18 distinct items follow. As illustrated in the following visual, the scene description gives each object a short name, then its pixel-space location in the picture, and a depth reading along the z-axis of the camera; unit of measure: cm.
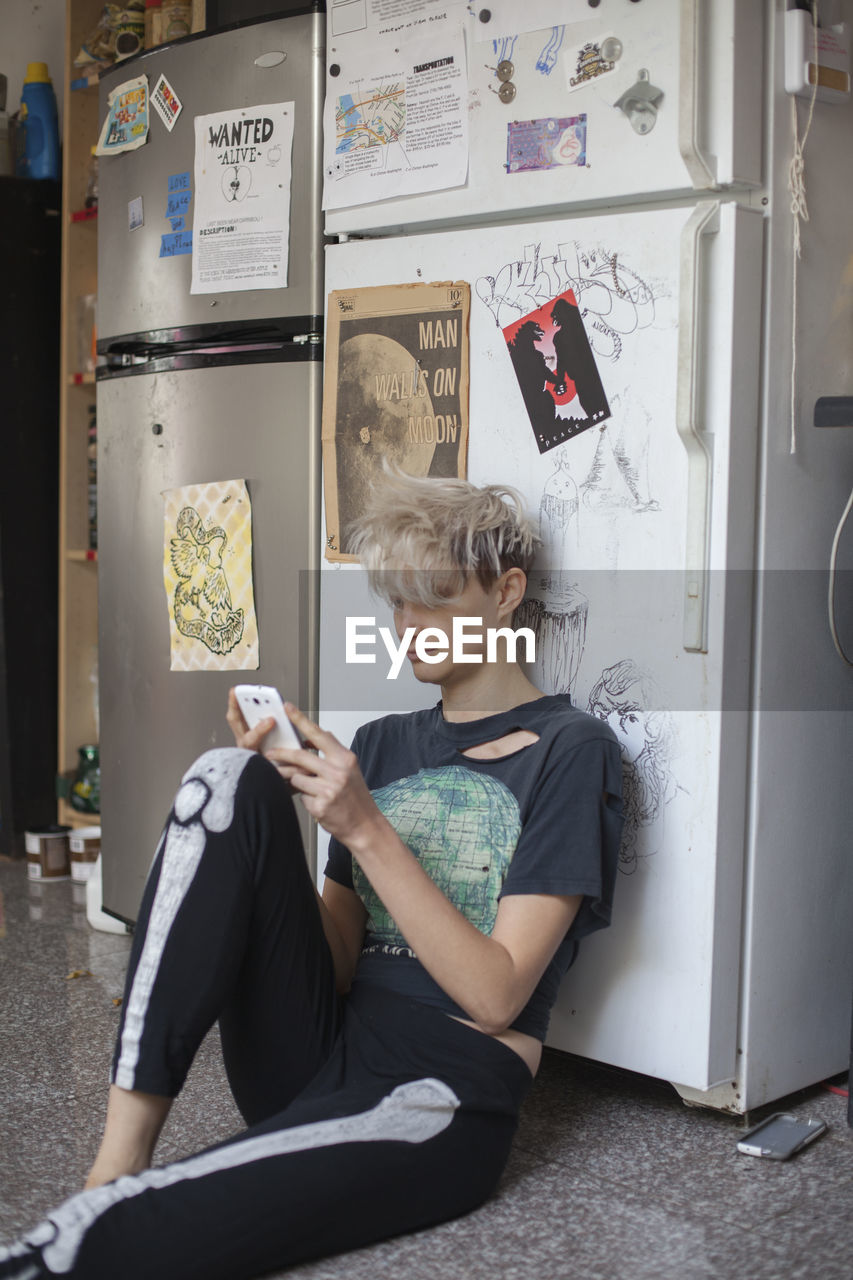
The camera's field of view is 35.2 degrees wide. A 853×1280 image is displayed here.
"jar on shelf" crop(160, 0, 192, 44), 281
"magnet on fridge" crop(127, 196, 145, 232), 245
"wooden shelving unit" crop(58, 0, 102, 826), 325
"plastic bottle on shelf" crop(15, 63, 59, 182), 337
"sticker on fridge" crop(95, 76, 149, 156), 243
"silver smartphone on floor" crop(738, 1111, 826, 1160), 169
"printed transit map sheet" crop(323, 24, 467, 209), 190
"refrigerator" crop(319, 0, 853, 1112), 166
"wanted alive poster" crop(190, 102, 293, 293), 221
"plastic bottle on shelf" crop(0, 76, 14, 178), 343
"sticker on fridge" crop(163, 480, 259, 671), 232
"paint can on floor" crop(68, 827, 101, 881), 311
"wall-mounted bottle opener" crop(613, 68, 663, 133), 167
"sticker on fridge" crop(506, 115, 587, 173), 176
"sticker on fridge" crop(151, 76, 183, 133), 236
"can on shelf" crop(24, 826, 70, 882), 317
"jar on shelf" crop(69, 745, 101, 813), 329
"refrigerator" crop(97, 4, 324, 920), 221
